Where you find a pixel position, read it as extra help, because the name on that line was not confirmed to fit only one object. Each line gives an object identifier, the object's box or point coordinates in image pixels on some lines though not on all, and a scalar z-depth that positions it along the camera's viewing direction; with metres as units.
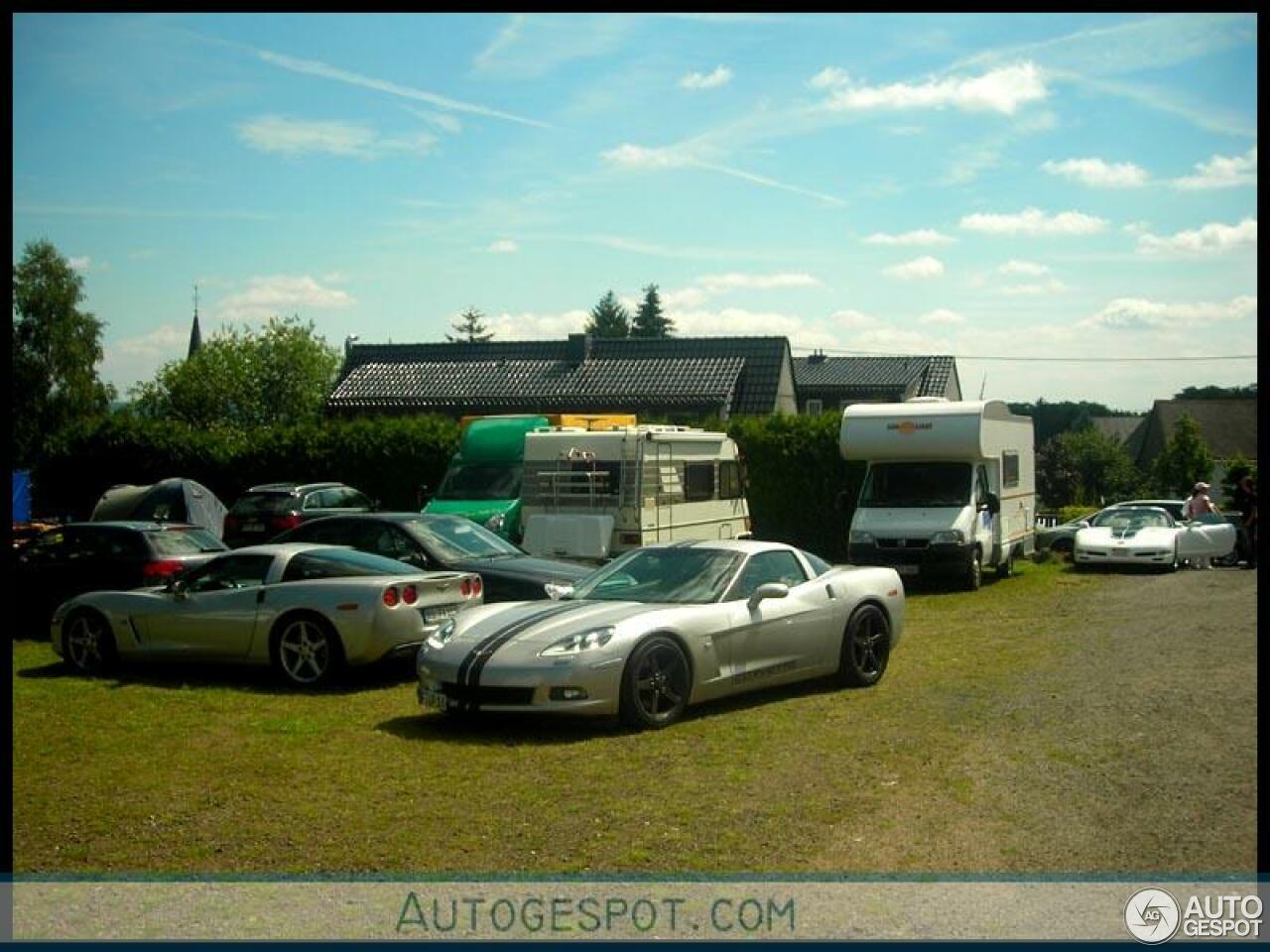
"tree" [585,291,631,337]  107.12
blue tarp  42.00
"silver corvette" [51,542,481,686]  12.64
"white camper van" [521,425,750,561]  20.45
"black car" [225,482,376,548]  24.91
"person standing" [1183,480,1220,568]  27.12
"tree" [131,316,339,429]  56.66
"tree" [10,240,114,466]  60.03
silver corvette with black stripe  10.13
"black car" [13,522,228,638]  16.80
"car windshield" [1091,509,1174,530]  26.06
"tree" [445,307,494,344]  120.31
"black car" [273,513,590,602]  14.84
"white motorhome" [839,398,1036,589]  22.52
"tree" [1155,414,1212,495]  55.44
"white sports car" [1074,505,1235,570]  25.17
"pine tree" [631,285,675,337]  108.75
